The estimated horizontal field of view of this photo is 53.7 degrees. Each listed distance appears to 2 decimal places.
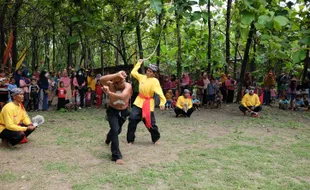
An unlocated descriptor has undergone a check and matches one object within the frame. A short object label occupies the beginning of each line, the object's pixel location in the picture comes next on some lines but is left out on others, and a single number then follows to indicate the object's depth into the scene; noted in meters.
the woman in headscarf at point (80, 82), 12.09
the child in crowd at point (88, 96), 12.53
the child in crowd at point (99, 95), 12.66
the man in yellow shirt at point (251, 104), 10.77
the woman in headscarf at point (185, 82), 13.43
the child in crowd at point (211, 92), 12.73
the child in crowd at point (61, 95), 11.50
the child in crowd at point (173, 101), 12.83
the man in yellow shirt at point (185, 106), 10.44
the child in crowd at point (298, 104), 12.73
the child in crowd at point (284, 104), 13.01
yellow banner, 14.70
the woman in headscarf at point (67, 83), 11.93
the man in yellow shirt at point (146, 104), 6.56
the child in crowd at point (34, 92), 11.11
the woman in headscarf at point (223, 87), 14.15
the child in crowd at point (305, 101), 12.67
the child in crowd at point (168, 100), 12.64
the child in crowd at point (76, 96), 12.10
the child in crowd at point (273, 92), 14.00
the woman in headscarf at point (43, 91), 11.52
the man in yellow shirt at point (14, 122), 5.99
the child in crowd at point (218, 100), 13.09
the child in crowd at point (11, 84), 9.68
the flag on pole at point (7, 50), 13.42
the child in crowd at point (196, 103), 12.11
